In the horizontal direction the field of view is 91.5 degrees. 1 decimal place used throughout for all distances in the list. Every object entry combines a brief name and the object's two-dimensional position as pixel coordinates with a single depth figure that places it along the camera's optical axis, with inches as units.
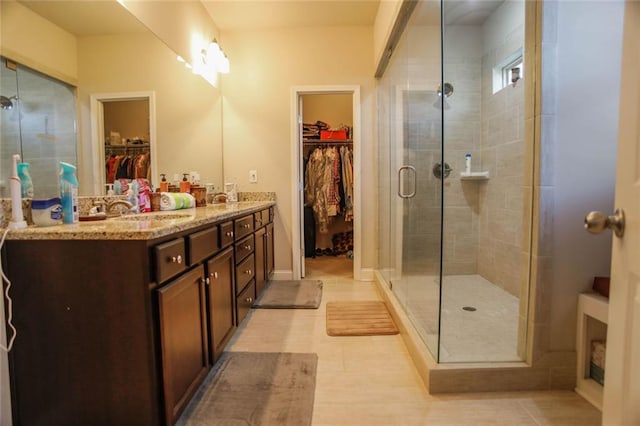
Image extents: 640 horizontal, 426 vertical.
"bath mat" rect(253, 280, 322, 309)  98.3
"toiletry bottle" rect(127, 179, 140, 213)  68.9
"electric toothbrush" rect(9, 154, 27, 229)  43.7
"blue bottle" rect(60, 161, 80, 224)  50.1
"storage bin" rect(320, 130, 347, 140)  165.6
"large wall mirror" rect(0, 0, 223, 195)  50.5
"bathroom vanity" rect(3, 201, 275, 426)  40.6
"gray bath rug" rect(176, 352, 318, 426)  49.9
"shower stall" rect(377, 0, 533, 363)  69.1
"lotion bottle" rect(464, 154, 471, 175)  115.2
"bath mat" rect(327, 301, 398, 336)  79.7
